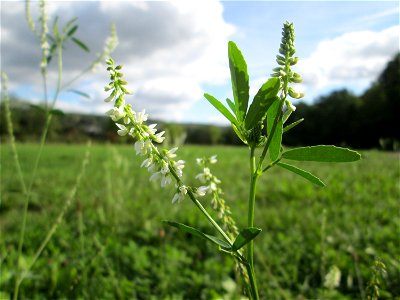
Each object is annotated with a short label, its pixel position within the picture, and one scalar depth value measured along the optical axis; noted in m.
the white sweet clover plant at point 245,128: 0.13
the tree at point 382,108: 25.96
